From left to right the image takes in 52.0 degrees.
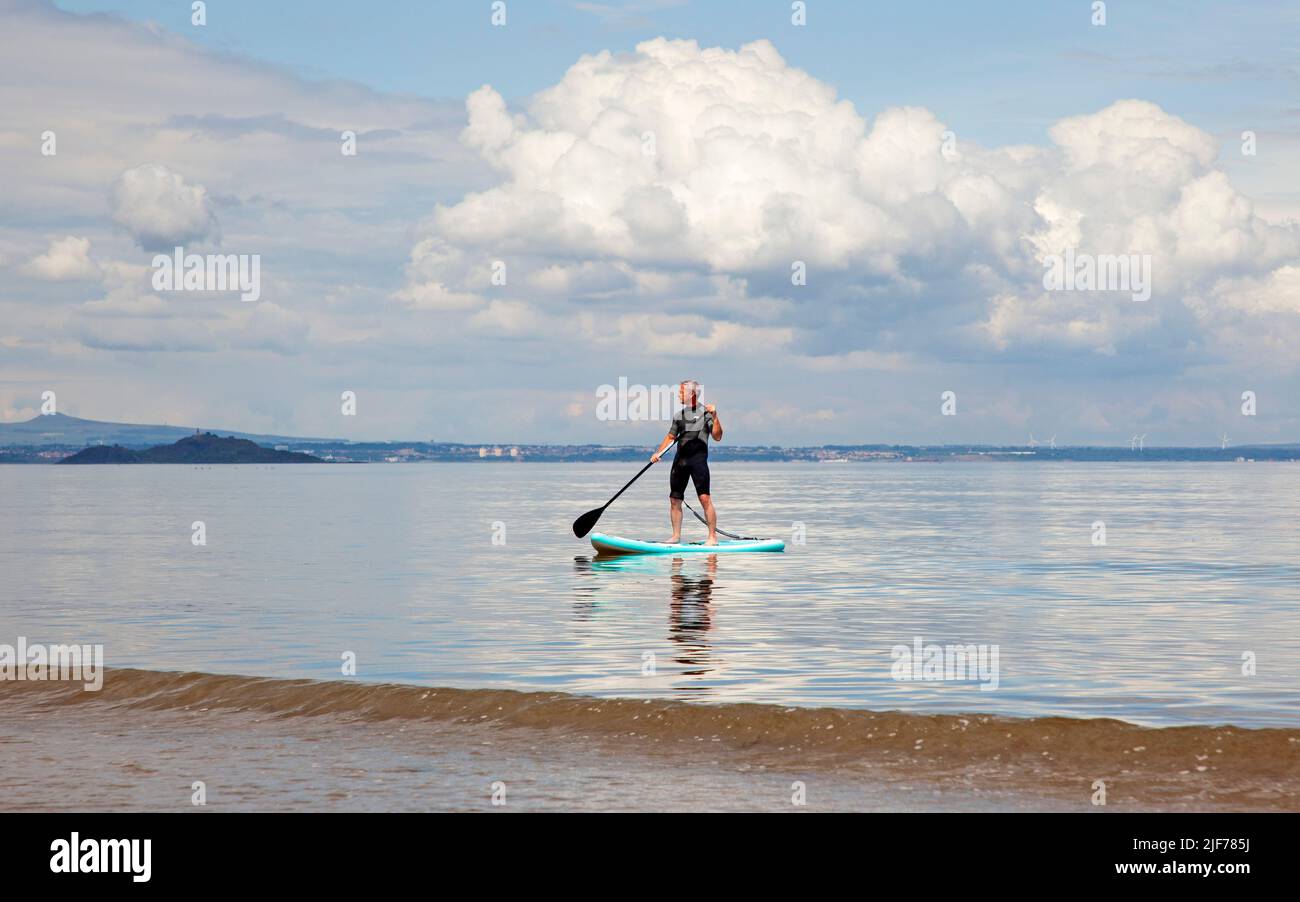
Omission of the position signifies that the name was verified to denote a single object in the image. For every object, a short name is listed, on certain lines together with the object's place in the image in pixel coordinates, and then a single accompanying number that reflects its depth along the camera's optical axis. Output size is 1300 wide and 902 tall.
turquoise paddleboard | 32.81
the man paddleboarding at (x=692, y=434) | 29.78
